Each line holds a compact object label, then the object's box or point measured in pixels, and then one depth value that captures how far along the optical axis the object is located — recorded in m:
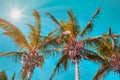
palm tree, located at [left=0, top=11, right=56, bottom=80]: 12.69
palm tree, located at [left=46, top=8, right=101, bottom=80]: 13.40
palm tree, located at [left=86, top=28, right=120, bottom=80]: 14.59
